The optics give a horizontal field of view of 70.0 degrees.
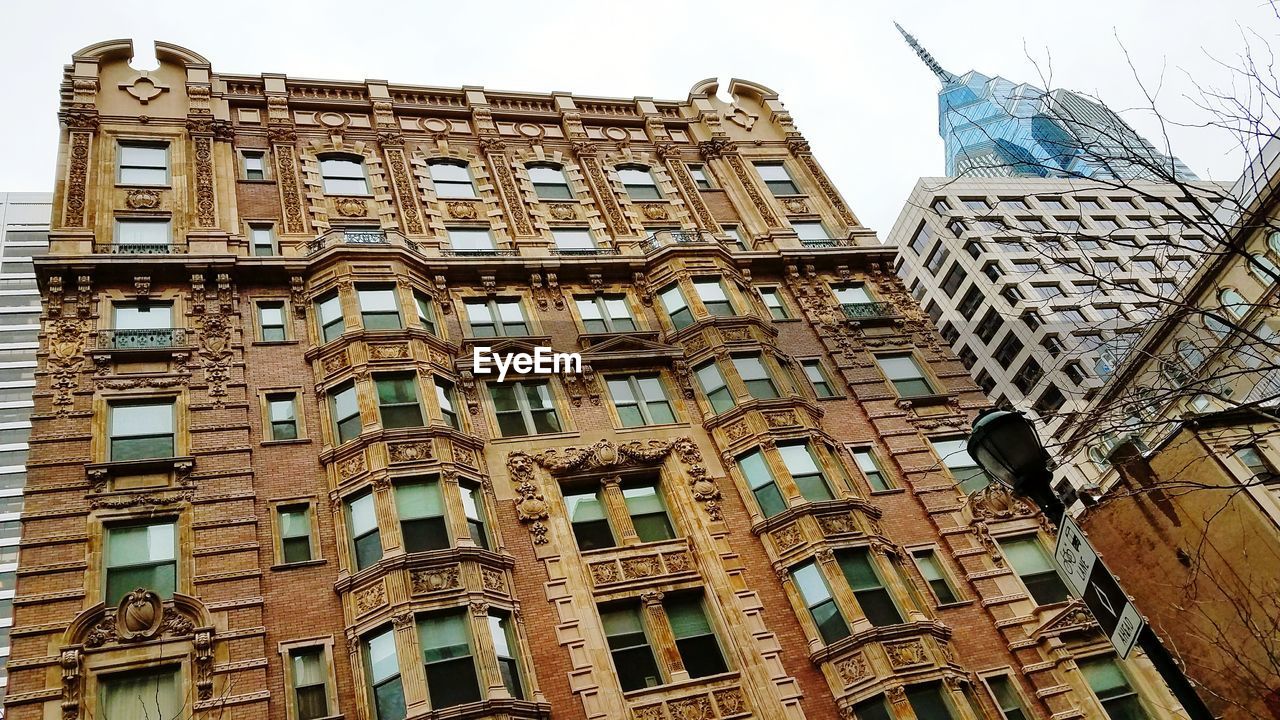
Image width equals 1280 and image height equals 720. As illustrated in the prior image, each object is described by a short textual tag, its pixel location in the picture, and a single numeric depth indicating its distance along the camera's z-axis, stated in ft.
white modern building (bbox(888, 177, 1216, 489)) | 192.03
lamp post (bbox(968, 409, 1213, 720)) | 28.07
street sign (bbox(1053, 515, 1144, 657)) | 26.25
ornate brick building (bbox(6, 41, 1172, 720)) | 60.59
